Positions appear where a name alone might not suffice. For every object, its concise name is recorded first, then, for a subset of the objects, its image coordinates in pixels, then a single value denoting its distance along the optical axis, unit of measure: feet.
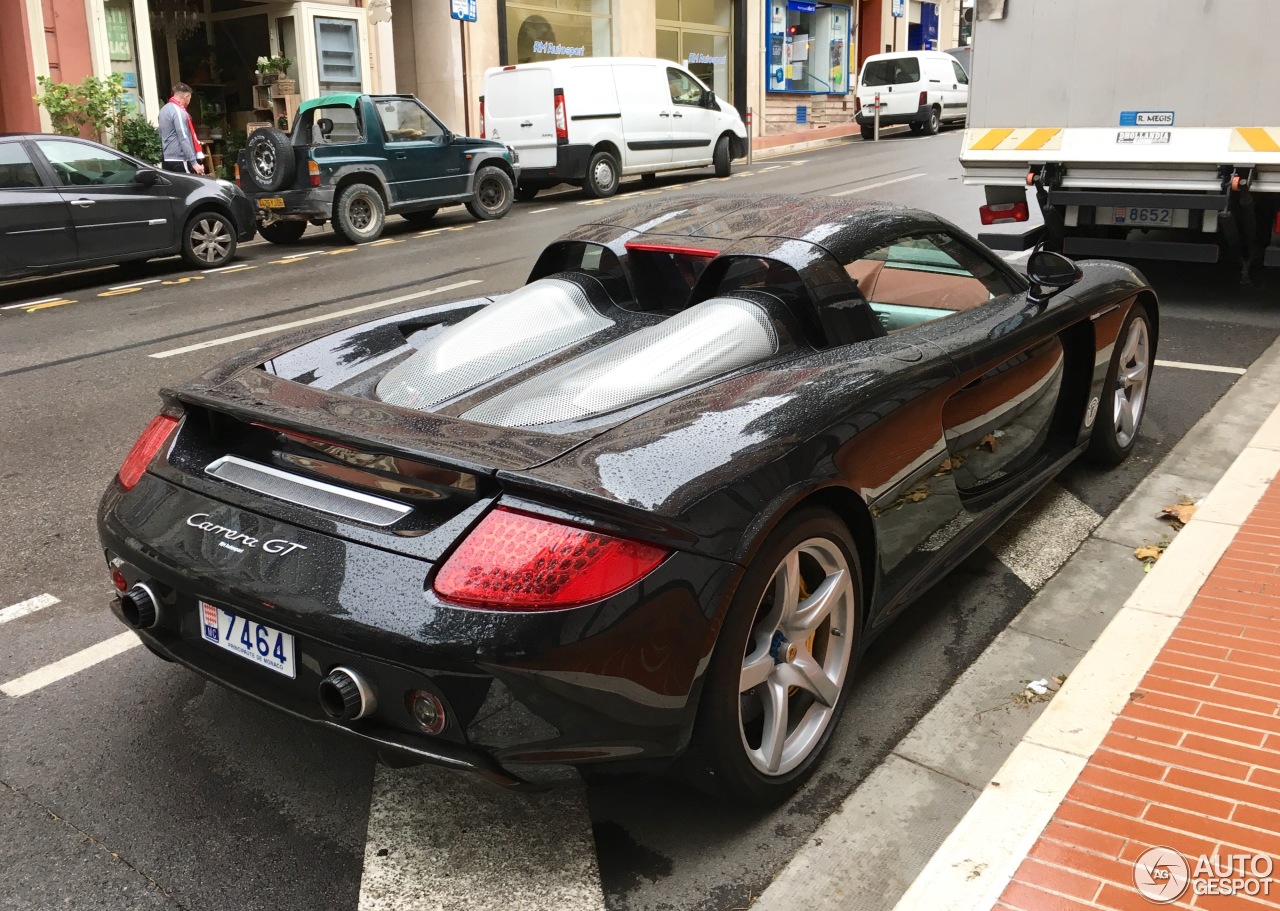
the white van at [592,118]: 57.26
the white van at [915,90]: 93.35
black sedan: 35.40
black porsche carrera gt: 7.90
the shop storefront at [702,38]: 92.53
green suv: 44.60
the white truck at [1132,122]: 26.08
